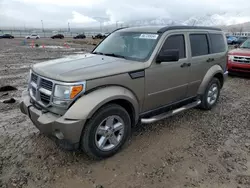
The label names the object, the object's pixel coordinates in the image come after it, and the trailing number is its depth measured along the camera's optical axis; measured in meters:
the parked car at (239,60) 8.29
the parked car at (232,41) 38.22
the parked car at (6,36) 58.81
